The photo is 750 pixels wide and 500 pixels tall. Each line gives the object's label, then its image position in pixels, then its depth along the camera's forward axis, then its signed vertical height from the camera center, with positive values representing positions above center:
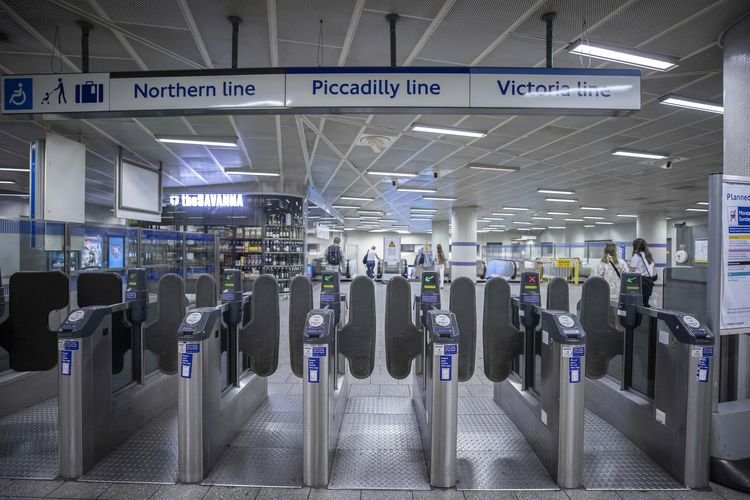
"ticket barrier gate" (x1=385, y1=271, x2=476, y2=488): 2.34 -0.83
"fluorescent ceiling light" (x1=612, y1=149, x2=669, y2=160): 7.34 +1.83
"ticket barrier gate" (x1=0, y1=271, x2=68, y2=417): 3.36 -0.79
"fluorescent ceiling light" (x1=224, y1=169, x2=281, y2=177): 9.74 +1.85
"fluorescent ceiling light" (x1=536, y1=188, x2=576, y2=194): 11.60 +1.73
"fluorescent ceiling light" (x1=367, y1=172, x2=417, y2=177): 9.50 +1.80
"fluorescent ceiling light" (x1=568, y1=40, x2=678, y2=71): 3.71 +1.94
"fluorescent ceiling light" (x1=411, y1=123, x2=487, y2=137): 6.00 +1.86
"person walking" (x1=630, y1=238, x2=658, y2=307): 6.00 -0.19
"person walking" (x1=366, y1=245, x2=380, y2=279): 16.47 -0.70
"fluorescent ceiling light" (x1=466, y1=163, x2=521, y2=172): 8.59 +1.82
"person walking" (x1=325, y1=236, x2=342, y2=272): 13.59 -0.36
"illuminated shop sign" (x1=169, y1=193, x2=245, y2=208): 11.77 +1.36
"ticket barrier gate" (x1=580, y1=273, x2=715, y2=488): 2.37 -0.94
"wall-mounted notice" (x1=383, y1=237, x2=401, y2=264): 13.89 -0.13
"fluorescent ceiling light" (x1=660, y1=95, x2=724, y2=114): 4.82 +1.87
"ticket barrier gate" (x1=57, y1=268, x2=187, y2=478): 2.45 -0.91
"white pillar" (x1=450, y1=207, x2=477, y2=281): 15.65 +0.18
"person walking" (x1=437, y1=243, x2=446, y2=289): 11.97 -0.42
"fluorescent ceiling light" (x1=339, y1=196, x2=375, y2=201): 13.85 +1.73
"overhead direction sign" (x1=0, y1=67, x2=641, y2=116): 2.76 +1.13
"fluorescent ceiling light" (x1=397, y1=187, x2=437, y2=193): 11.64 +1.72
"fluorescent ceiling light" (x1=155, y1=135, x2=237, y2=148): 6.67 +1.84
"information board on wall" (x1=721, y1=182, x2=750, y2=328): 2.51 -0.04
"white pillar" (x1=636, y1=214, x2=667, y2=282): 16.62 +0.66
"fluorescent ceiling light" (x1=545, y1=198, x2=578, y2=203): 13.59 +1.71
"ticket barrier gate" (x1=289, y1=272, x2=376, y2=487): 2.34 -0.86
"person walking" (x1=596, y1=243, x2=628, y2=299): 6.32 -0.31
